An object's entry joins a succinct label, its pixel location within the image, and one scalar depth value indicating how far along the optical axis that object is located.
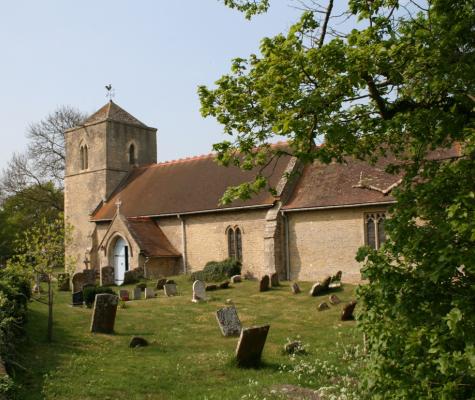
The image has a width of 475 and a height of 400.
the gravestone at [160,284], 23.55
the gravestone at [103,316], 13.28
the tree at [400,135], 4.50
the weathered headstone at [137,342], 11.84
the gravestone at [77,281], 23.71
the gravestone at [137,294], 20.75
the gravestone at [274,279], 21.58
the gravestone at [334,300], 16.77
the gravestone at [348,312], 13.98
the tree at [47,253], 13.02
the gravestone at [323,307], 16.16
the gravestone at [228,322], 13.13
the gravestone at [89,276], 24.75
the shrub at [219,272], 24.94
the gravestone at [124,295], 20.36
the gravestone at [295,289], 19.70
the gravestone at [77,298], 19.33
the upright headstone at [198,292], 18.91
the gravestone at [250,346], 9.85
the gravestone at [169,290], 21.25
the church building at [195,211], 22.12
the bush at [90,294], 18.69
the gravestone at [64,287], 25.48
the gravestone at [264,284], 20.67
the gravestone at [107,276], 27.83
